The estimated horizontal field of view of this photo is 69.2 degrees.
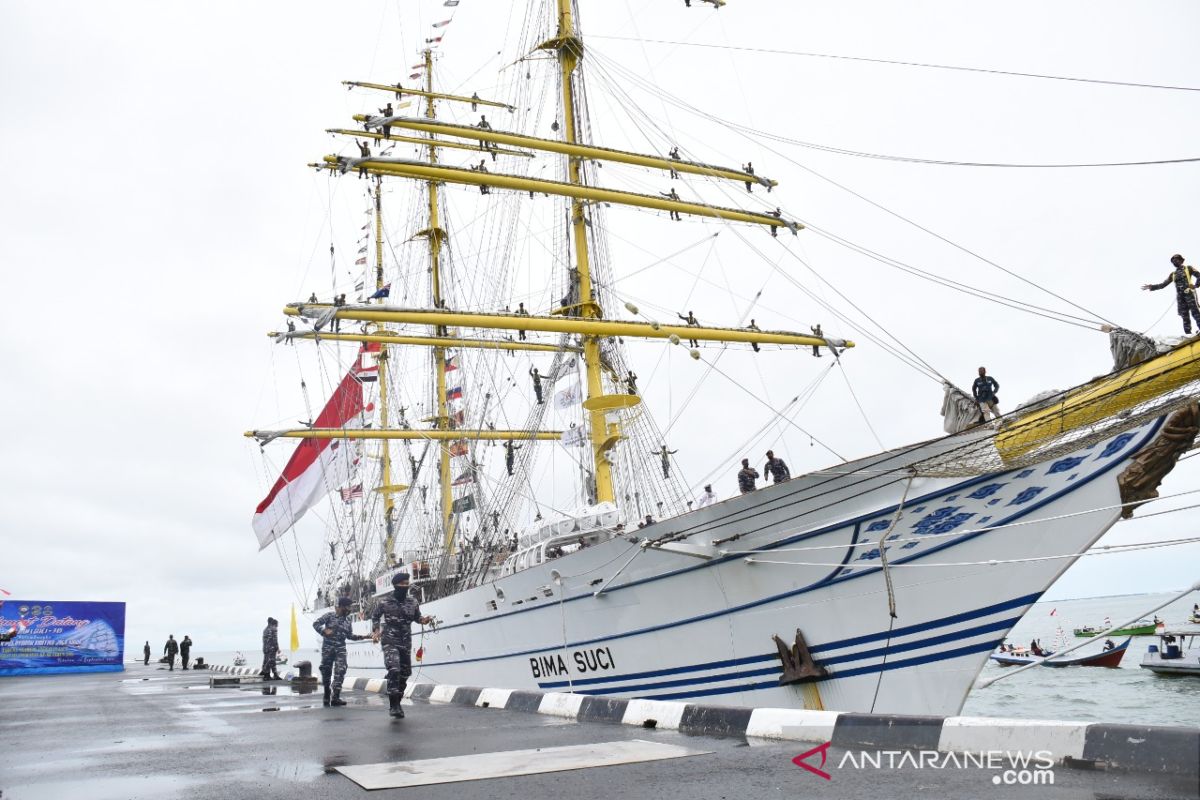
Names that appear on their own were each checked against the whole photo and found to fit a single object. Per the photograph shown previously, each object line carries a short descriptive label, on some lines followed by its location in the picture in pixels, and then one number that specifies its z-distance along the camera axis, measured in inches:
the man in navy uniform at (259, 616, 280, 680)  741.9
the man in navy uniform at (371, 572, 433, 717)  366.3
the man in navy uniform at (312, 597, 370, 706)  411.8
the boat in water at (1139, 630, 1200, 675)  1106.7
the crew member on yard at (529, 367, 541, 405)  846.5
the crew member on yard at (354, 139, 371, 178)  800.4
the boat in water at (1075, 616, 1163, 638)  1865.9
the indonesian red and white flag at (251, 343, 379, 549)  1123.9
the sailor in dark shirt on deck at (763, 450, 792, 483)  494.0
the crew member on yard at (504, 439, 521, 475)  871.1
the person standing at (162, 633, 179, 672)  1332.7
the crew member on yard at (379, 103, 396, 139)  797.2
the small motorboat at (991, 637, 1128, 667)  1355.8
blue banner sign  1133.7
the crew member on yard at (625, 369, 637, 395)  831.7
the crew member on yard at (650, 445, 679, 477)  781.9
